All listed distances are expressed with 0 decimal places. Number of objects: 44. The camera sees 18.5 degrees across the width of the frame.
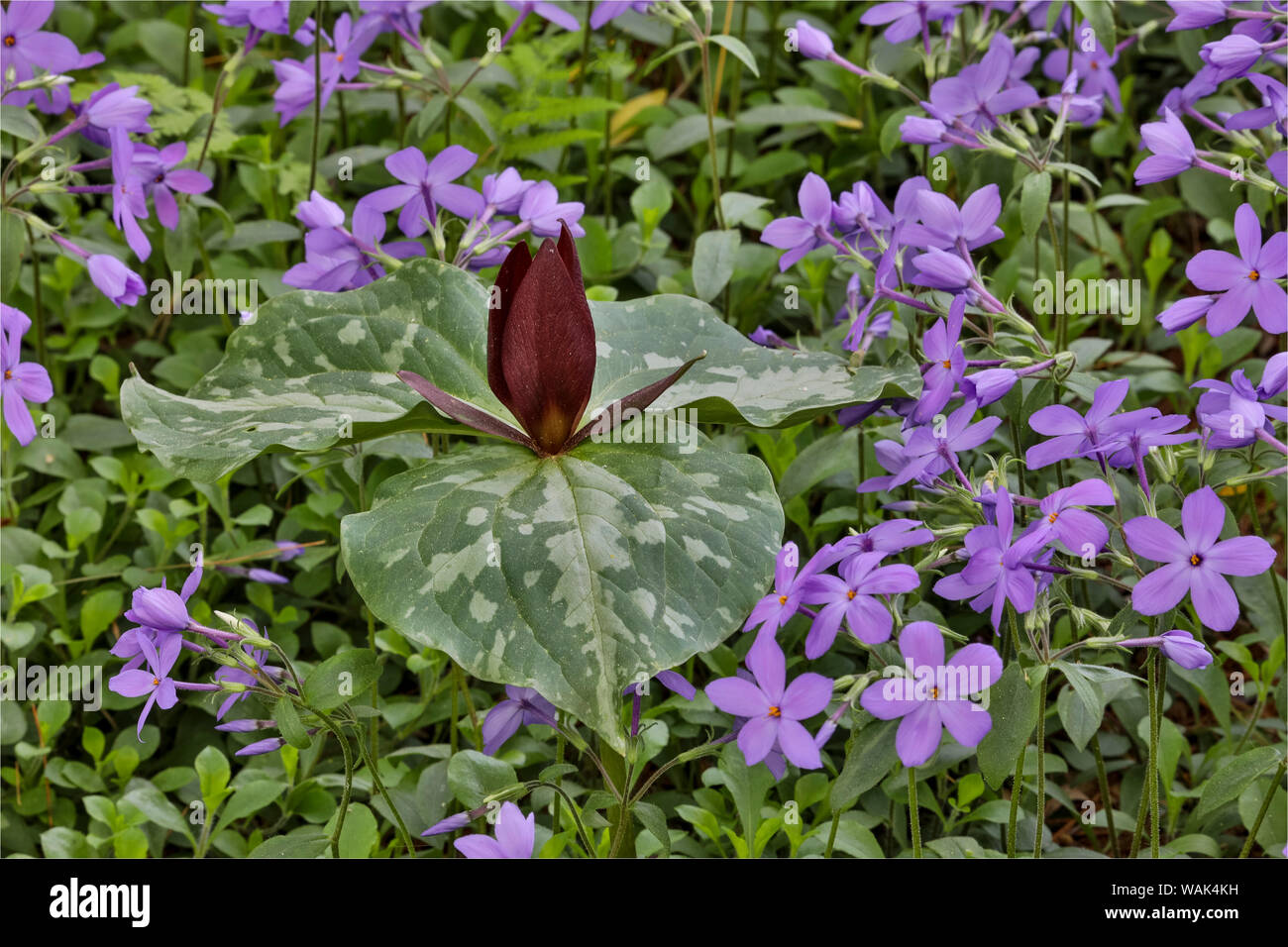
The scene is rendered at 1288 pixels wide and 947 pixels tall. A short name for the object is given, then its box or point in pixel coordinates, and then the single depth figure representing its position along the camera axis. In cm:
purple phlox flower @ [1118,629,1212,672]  77
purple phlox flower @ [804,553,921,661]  77
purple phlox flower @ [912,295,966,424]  80
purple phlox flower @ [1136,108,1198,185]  83
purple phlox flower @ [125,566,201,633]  78
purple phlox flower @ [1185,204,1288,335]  81
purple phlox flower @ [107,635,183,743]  79
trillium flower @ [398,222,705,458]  80
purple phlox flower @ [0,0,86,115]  89
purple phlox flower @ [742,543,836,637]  78
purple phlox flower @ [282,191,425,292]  85
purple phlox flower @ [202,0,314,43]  90
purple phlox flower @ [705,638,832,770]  77
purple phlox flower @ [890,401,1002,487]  80
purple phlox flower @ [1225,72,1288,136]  85
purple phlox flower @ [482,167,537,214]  85
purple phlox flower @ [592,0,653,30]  89
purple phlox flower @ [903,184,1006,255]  82
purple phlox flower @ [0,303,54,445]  85
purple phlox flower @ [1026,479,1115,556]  77
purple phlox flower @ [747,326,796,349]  87
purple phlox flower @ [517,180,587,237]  85
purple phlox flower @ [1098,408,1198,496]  79
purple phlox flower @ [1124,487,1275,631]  76
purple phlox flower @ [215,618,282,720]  79
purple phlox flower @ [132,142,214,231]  91
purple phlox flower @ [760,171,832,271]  85
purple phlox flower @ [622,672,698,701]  80
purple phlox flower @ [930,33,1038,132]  87
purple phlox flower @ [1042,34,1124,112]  94
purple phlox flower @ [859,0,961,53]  90
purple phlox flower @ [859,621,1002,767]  76
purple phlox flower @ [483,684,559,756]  81
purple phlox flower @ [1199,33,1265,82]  84
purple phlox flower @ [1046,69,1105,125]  87
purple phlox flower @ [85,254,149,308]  88
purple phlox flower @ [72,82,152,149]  88
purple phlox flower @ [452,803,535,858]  77
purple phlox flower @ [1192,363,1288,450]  79
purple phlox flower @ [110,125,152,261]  88
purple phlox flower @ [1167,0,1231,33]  86
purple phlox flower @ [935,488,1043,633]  77
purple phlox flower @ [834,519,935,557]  78
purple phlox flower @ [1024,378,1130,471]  79
